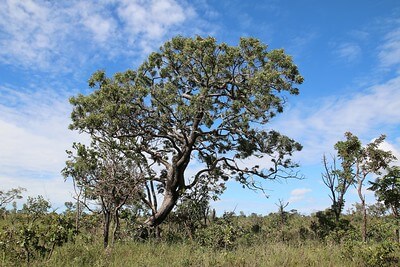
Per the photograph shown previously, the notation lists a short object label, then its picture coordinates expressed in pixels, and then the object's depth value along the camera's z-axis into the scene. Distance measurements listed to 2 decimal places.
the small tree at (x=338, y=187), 15.92
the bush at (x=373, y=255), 8.45
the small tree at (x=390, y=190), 10.77
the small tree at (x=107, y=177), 10.16
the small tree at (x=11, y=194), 18.57
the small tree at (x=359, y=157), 14.91
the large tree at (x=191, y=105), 15.24
